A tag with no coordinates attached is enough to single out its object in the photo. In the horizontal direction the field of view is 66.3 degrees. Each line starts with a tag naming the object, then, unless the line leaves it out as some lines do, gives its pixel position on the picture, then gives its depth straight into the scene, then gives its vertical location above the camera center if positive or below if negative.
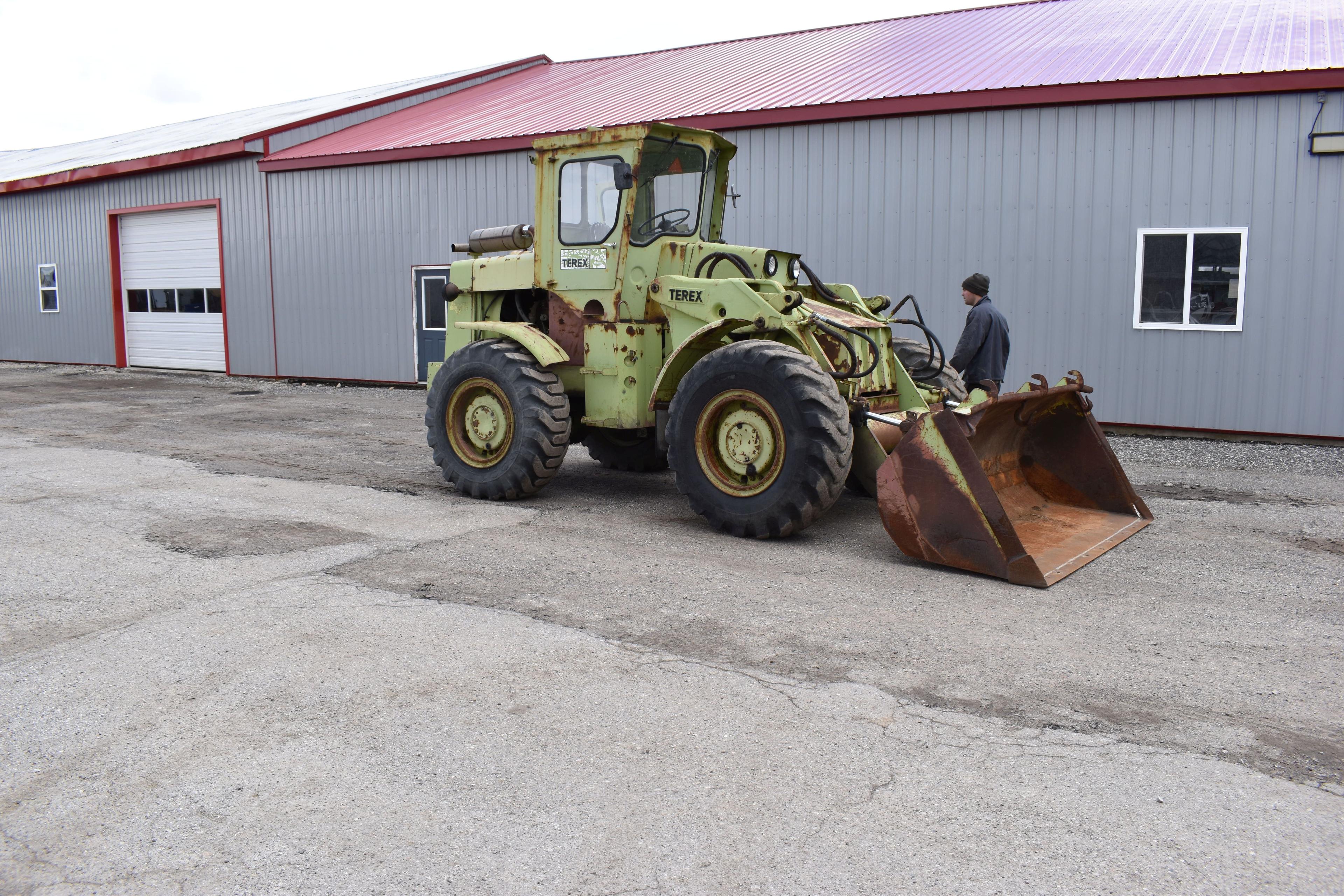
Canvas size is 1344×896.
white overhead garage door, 20.47 +0.80
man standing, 8.33 -0.08
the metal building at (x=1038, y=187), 10.78 +1.76
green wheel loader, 5.98 -0.43
